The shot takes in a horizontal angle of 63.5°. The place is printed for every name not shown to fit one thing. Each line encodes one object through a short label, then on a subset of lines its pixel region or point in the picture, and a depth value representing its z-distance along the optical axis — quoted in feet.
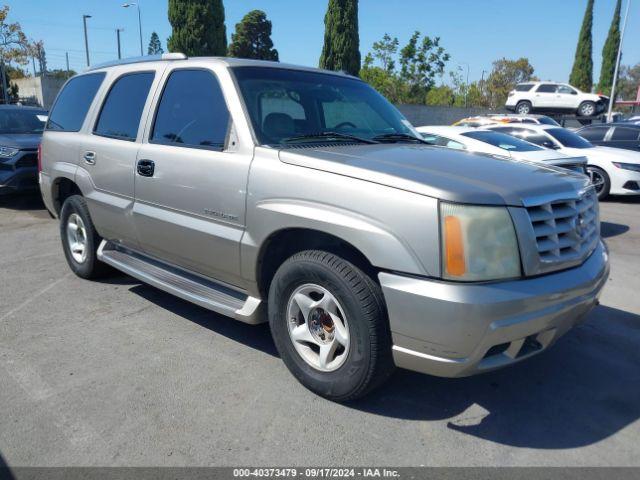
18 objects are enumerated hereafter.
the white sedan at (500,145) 27.61
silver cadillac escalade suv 8.02
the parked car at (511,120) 59.82
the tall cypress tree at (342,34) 90.79
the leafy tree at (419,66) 114.62
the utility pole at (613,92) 92.72
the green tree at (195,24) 74.28
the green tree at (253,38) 173.24
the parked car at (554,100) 86.48
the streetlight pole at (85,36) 122.80
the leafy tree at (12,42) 118.49
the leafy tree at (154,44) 284.20
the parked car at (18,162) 27.14
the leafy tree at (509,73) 203.22
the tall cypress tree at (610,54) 149.46
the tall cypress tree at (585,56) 146.00
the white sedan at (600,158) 34.09
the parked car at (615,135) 42.31
